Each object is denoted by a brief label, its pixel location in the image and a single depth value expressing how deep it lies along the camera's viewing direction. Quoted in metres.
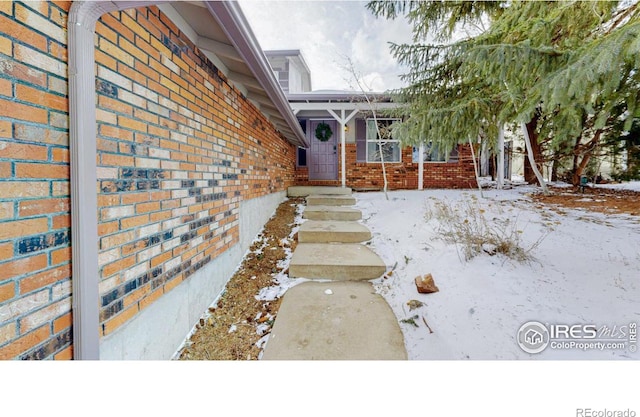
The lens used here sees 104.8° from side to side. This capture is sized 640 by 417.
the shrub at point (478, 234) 2.68
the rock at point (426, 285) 2.32
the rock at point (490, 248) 2.69
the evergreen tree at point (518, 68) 2.01
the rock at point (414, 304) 2.20
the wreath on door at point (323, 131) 9.11
